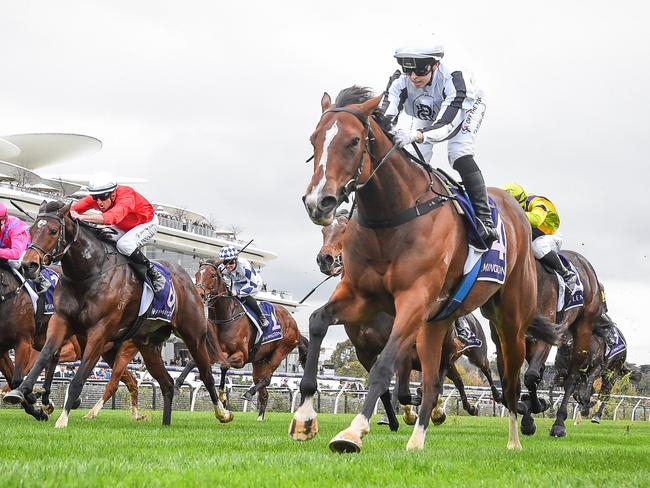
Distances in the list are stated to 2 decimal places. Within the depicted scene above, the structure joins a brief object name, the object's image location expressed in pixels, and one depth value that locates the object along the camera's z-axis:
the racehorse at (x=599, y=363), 16.58
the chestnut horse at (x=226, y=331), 16.14
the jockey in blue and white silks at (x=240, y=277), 16.56
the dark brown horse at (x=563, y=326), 10.65
